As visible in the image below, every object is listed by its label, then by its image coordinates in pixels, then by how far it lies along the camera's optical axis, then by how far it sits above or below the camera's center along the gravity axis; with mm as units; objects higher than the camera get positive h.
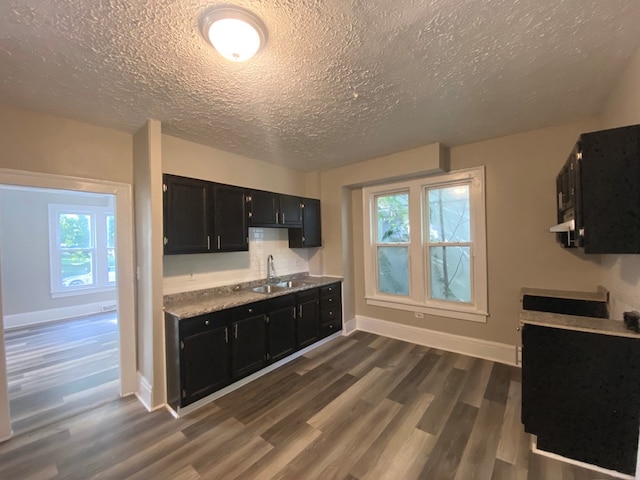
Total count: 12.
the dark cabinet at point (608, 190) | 1533 +253
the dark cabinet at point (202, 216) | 2615 +271
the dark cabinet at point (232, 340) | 2412 -1049
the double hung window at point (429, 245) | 3383 -108
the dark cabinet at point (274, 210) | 3392 +415
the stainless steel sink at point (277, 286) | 3683 -646
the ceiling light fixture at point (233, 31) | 1319 +1074
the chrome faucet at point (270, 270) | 3965 -434
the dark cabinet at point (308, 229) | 4121 +166
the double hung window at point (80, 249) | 5406 -85
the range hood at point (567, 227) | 1832 +55
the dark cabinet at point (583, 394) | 1681 -1059
